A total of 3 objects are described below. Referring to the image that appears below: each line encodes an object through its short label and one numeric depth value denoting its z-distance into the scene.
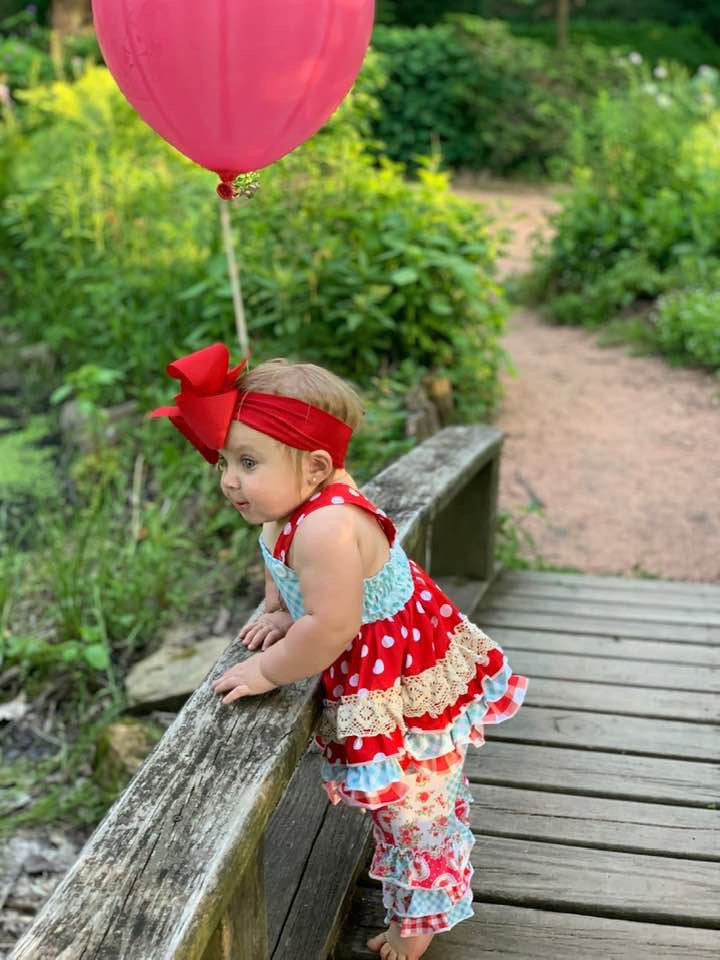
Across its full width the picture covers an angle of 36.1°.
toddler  1.64
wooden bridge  1.31
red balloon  1.87
